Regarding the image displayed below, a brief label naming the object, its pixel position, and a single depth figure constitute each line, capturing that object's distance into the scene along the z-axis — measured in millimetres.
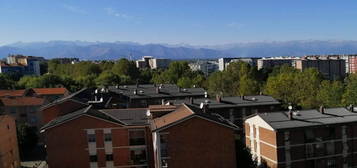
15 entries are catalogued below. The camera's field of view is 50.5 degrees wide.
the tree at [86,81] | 95962
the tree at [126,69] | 115250
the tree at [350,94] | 55081
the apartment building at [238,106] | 46938
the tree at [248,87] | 72531
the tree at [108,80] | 96438
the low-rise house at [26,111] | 60188
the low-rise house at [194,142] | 29484
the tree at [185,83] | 87212
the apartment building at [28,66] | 156312
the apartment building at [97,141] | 32375
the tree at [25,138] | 49031
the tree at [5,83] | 91438
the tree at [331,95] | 58281
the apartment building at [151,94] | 59847
